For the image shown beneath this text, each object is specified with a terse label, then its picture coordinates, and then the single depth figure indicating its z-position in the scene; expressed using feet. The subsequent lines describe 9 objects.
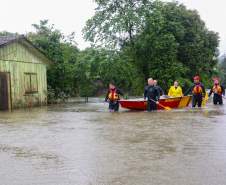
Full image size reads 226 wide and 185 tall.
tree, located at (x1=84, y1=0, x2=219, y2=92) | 81.07
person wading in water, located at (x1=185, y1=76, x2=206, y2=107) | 52.29
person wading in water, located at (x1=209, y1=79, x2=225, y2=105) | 57.79
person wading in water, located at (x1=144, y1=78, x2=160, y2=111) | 48.33
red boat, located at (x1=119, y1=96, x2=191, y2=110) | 49.88
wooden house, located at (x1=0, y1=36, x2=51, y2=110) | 57.71
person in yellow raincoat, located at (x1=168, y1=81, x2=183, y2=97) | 54.13
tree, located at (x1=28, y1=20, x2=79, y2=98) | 75.68
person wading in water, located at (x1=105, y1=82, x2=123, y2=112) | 50.70
